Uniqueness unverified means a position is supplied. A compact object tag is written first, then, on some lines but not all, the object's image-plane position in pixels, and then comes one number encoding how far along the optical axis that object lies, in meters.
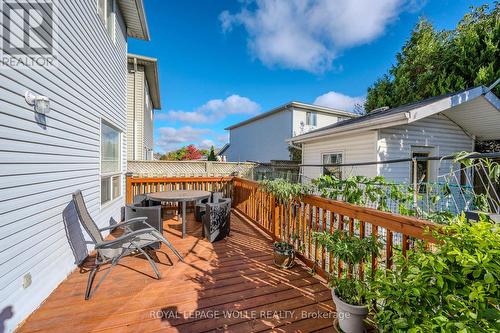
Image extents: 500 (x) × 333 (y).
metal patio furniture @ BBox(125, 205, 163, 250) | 3.73
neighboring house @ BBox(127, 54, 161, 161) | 8.34
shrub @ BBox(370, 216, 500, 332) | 0.88
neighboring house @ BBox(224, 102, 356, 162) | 14.51
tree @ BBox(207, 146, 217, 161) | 20.37
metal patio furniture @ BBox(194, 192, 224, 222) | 4.86
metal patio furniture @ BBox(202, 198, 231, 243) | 4.02
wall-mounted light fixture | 2.18
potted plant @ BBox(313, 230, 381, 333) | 1.80
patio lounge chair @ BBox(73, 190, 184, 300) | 2.51
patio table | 4.12
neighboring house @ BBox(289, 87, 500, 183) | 5.01
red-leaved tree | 21.75
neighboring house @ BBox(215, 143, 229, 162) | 22.54
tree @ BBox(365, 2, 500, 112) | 8.37
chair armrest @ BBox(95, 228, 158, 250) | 2.51
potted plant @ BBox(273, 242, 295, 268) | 3.02
